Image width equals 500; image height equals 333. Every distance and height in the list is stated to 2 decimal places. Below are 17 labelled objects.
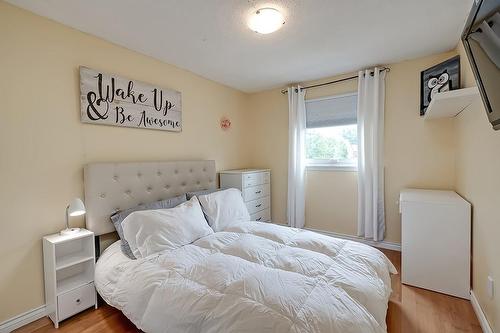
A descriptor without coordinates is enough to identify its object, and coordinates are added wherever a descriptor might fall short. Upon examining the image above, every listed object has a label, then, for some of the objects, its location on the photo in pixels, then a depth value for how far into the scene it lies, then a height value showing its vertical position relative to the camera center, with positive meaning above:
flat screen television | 0.90 +0.47
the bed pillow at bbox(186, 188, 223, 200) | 2.65 -0.34
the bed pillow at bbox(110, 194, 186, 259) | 1.92 -0.42
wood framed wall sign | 2.04 +0.61
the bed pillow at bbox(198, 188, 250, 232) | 2.45 -0.50
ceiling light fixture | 1.75 +1.10
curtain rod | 2.85 +1.09
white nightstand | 1.71 -0.87
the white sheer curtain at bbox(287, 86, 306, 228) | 3.47 +0.16
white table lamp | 1.80 -0.34
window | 3.20 +0.41
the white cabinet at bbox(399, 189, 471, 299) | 1.99 -0.74
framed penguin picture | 2.14 +0.79
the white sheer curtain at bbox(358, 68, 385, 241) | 2.88 +0.13
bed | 1.14 -0.70
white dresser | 3.26 -0.36
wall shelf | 1.76 +0.48
